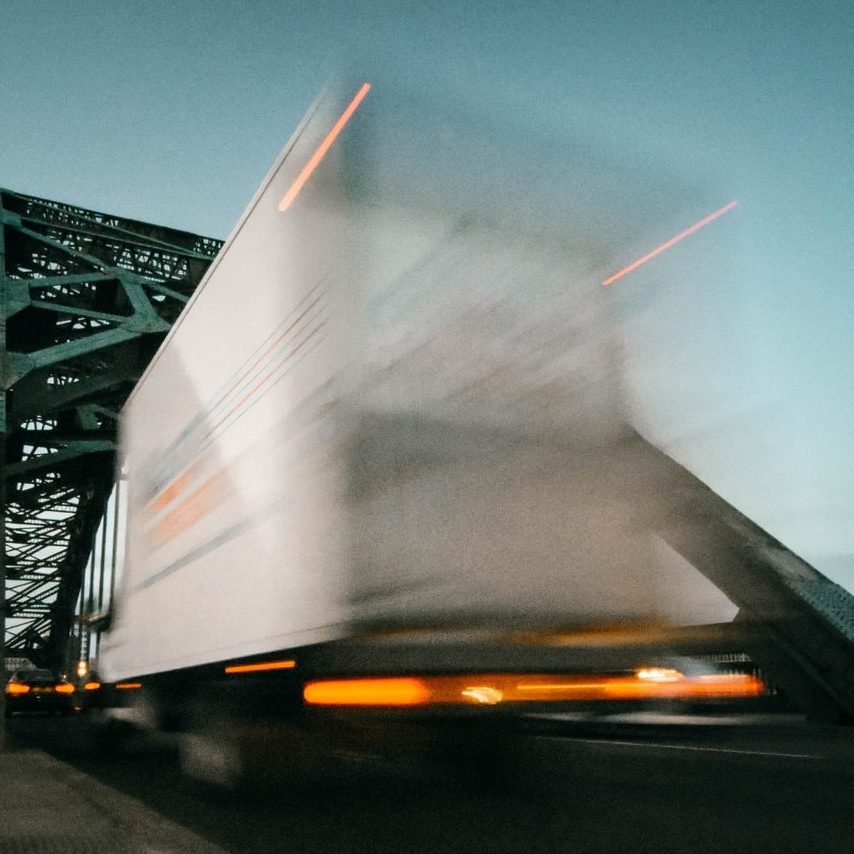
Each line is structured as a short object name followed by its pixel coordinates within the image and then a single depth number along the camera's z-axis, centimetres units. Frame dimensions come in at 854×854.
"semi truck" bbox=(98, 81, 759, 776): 450
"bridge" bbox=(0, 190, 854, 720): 607
